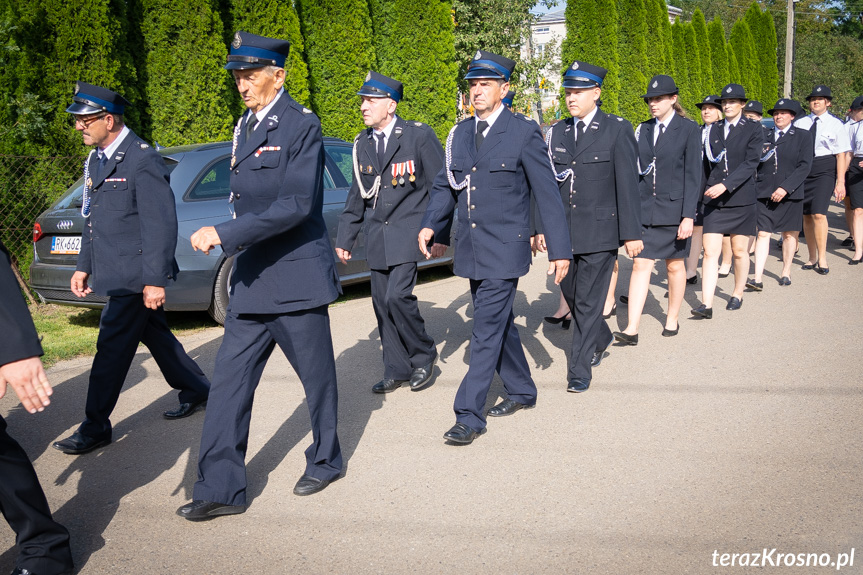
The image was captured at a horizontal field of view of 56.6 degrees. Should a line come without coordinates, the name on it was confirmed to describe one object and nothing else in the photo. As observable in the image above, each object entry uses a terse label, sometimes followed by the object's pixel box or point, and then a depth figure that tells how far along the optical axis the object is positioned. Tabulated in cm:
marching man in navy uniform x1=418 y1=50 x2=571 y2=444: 450
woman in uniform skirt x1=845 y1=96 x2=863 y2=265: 1060
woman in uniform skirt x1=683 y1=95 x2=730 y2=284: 832
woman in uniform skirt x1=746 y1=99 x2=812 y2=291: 938
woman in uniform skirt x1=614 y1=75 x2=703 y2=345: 665
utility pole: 3622
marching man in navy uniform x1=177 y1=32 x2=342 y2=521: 352
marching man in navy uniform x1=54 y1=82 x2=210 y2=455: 440
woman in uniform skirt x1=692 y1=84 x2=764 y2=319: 770
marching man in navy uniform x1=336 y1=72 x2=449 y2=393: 554
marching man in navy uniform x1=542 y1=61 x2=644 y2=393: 552
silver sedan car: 688
